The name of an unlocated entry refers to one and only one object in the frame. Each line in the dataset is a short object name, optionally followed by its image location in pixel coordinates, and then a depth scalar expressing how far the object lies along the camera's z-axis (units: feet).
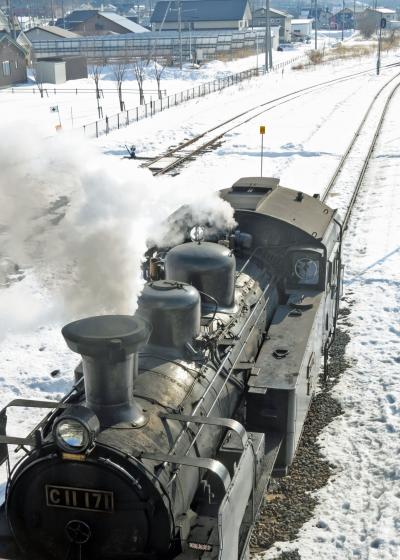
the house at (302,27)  383.65
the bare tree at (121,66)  159.26
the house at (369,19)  375.45
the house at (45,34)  254.88
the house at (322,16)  498.69
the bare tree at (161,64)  207.05
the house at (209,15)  312.91
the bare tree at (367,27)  369.30
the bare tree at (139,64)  194.53
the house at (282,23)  344.49
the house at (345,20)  463.42
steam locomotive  18.56
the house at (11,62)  169.89
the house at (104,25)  305.32
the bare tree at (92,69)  208.66
